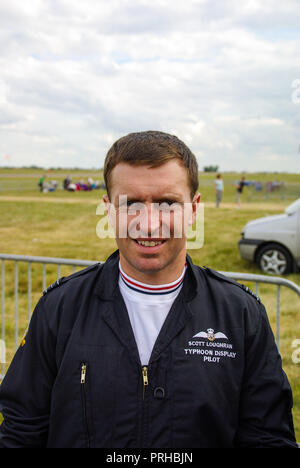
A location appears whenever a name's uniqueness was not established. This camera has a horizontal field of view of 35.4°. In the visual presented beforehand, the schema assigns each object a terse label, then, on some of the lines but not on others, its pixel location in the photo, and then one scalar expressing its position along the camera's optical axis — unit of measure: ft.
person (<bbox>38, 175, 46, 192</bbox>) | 133.49
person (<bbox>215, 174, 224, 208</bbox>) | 78.63
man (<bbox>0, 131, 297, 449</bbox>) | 5.52
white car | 30.25
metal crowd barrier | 10.55
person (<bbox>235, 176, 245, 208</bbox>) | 85.46
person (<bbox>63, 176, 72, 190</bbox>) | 141.01
